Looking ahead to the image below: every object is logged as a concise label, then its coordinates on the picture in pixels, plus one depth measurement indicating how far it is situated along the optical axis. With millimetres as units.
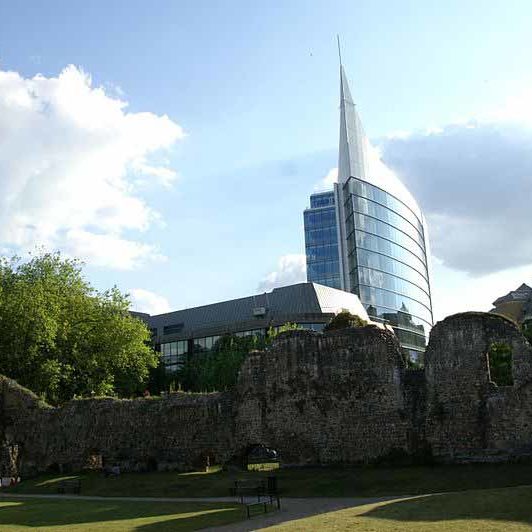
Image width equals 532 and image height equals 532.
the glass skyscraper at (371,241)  106812
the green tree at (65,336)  44250
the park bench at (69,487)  31375
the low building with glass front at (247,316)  79500
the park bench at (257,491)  23805
